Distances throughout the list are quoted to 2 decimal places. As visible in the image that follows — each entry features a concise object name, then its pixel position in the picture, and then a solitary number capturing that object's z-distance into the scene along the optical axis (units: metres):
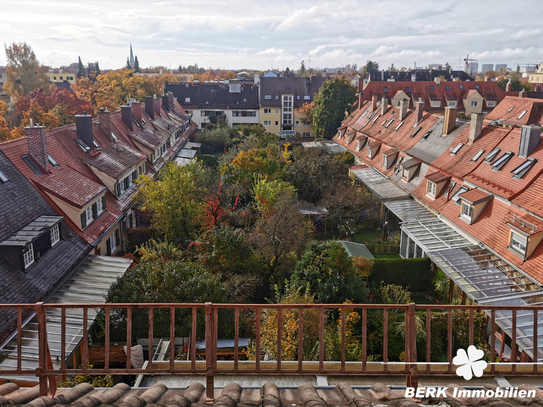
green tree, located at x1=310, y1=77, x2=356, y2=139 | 66.50
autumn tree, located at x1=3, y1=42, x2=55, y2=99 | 82.44
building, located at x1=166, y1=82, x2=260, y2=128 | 82.56
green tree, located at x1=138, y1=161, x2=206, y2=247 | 28.30
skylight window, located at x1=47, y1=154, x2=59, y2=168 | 26.22
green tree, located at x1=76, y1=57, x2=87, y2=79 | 140.93
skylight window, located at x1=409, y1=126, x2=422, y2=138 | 39.38
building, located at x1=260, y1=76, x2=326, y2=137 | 82.19
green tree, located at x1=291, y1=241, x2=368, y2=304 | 20.92
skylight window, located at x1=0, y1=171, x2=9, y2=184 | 21.36
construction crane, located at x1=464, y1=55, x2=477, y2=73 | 158.50
